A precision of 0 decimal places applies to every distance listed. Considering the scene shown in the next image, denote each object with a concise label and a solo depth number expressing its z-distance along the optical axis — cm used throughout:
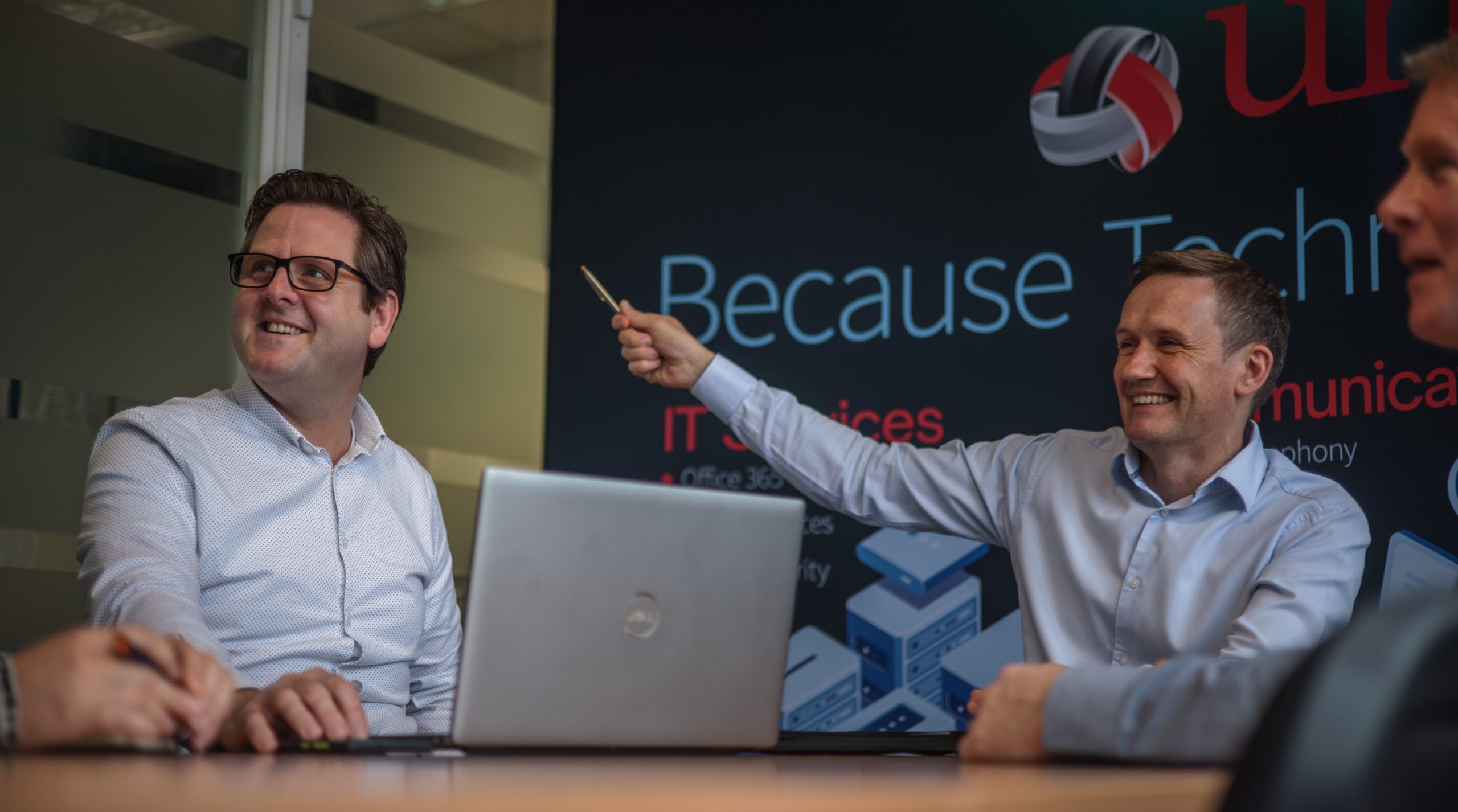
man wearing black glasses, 196
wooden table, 64
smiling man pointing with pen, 229
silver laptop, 119
